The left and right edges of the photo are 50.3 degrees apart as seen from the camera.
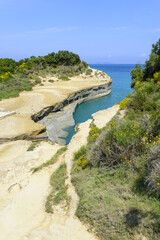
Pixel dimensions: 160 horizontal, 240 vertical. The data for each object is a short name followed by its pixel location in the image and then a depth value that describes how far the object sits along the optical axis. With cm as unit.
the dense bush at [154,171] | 547
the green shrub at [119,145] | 791
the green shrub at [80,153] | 1092
